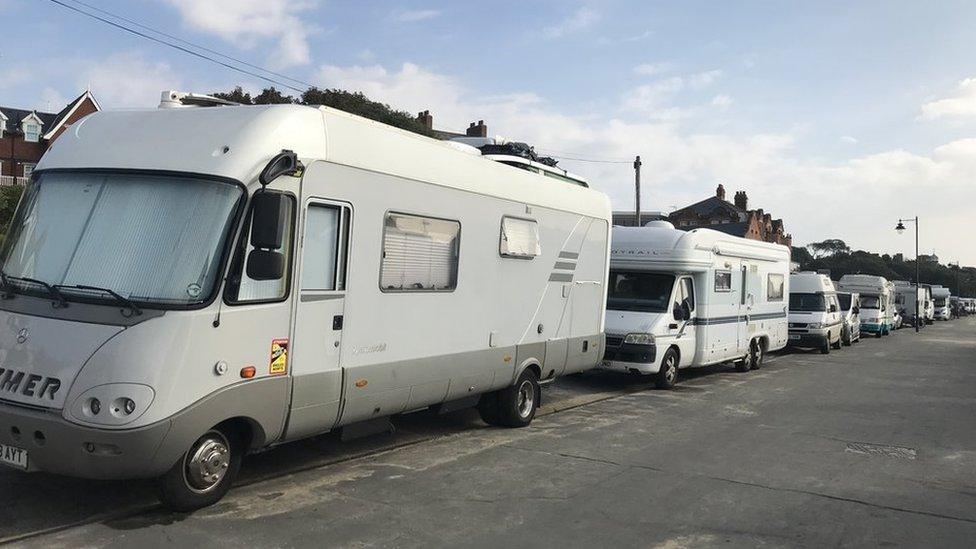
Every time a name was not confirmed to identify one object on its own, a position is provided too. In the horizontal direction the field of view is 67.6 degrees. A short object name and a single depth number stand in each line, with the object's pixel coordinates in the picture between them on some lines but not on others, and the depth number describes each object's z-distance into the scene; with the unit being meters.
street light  47.19
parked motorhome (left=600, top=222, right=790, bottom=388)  12.92
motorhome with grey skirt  4.86
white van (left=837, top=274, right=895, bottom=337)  34.25
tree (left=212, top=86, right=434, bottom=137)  31.11
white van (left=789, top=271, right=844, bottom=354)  23.56
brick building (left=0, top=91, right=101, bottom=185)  47.25
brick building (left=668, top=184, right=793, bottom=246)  68.12
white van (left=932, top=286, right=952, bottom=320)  65.94
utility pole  30.05
